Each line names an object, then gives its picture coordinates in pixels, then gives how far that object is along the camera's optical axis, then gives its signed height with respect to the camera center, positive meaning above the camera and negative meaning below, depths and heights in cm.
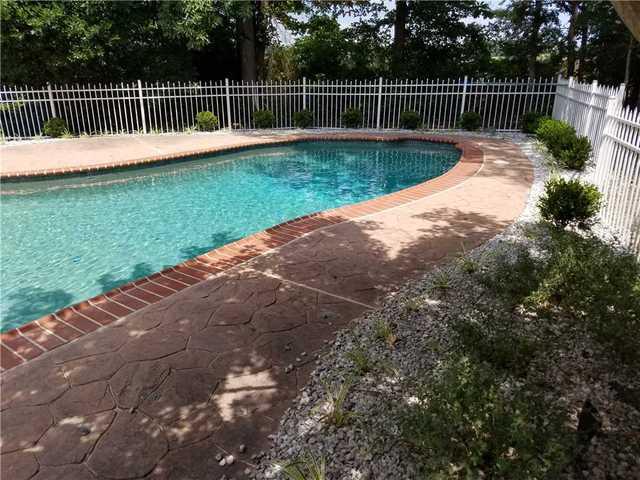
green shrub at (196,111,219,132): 1445 -105
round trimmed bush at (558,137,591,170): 797 -108
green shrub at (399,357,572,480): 177 -135
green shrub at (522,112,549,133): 1310 -89
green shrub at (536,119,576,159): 861 -88
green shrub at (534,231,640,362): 261 -125
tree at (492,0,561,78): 1620 +179
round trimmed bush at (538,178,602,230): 485 -115
